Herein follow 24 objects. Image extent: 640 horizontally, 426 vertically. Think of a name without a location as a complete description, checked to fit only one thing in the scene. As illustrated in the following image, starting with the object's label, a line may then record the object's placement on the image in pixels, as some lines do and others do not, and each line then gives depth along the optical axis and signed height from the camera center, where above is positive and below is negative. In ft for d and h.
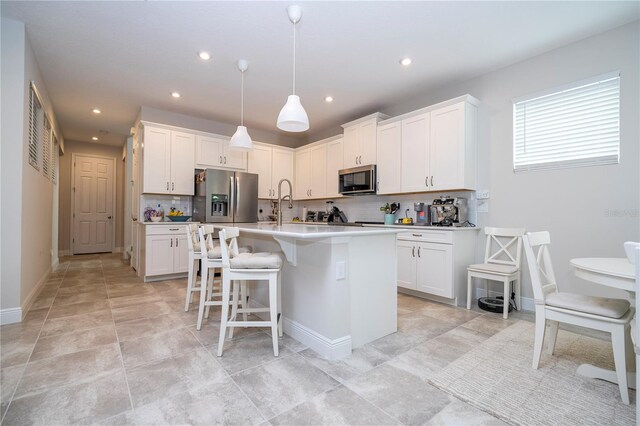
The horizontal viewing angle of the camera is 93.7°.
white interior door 23.94 +0.62
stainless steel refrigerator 16.03 +0.86
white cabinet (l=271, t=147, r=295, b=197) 19.71 +3.16
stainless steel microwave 15.03 +1.75
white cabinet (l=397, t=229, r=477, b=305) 11.07 -1.84
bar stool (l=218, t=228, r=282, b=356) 7.01 -1.43
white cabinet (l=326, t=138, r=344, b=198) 17.25 +2.82
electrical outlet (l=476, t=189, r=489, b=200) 11.85 +0.78
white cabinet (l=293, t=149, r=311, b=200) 19.54 +2.53
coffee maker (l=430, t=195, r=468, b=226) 12.05 +0.13
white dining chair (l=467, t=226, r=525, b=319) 9.91 -1.70
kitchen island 6.91 -1.88
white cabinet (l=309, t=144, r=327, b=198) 18.33 +2.56
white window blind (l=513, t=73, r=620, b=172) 9.14 +2.94
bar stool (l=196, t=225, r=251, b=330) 8.65 -1.53
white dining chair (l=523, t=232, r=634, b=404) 5.44 -1.89
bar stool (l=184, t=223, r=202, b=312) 10.28 -1.63
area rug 5.02 -3.33
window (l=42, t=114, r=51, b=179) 13.56 +3.03
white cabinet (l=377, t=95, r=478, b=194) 11.72 +2.77
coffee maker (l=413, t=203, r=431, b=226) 12.91 +0.00
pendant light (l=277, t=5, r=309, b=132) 8.21 +2.81
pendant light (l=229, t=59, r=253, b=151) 11.50 +2.82
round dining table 4.91 -1.06
